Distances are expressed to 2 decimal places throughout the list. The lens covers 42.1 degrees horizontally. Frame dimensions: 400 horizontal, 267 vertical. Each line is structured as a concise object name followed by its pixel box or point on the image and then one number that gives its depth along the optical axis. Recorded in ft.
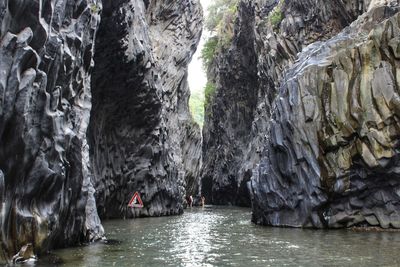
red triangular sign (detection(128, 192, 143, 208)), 96.70
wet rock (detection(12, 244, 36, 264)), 38.18
